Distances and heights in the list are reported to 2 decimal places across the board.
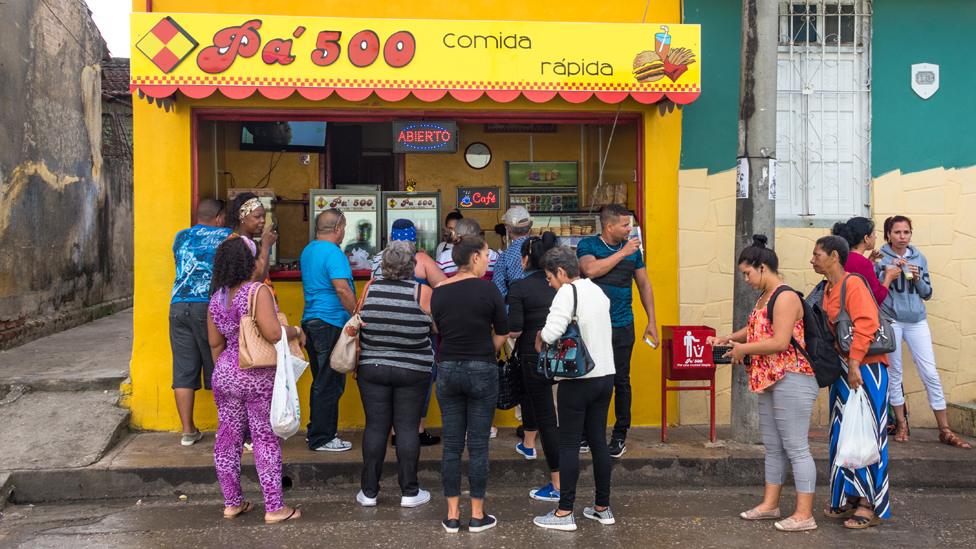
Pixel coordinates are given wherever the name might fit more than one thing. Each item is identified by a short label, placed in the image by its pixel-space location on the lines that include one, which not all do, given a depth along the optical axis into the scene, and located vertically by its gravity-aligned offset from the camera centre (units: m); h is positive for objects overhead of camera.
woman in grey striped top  5.50 -0.61
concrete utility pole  6.72 +0.98
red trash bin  6.55 -0.72
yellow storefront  6.49 +1.26
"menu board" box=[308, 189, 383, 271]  7.70 +0.36
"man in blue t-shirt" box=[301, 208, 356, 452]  6.57 -0.45
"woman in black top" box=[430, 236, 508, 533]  5.27 -0.64
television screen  8.45 +1.17
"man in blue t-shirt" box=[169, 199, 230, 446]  6.67 -0.36
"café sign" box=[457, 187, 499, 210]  8.67 +0.57
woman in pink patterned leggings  5.39 -0.77
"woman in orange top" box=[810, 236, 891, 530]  5.46 -0.80
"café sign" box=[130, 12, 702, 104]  6.42 +1.48
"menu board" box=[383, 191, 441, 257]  7.81 +0.40
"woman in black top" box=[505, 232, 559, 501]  5.70 -0.48
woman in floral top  5.23 -0.74
